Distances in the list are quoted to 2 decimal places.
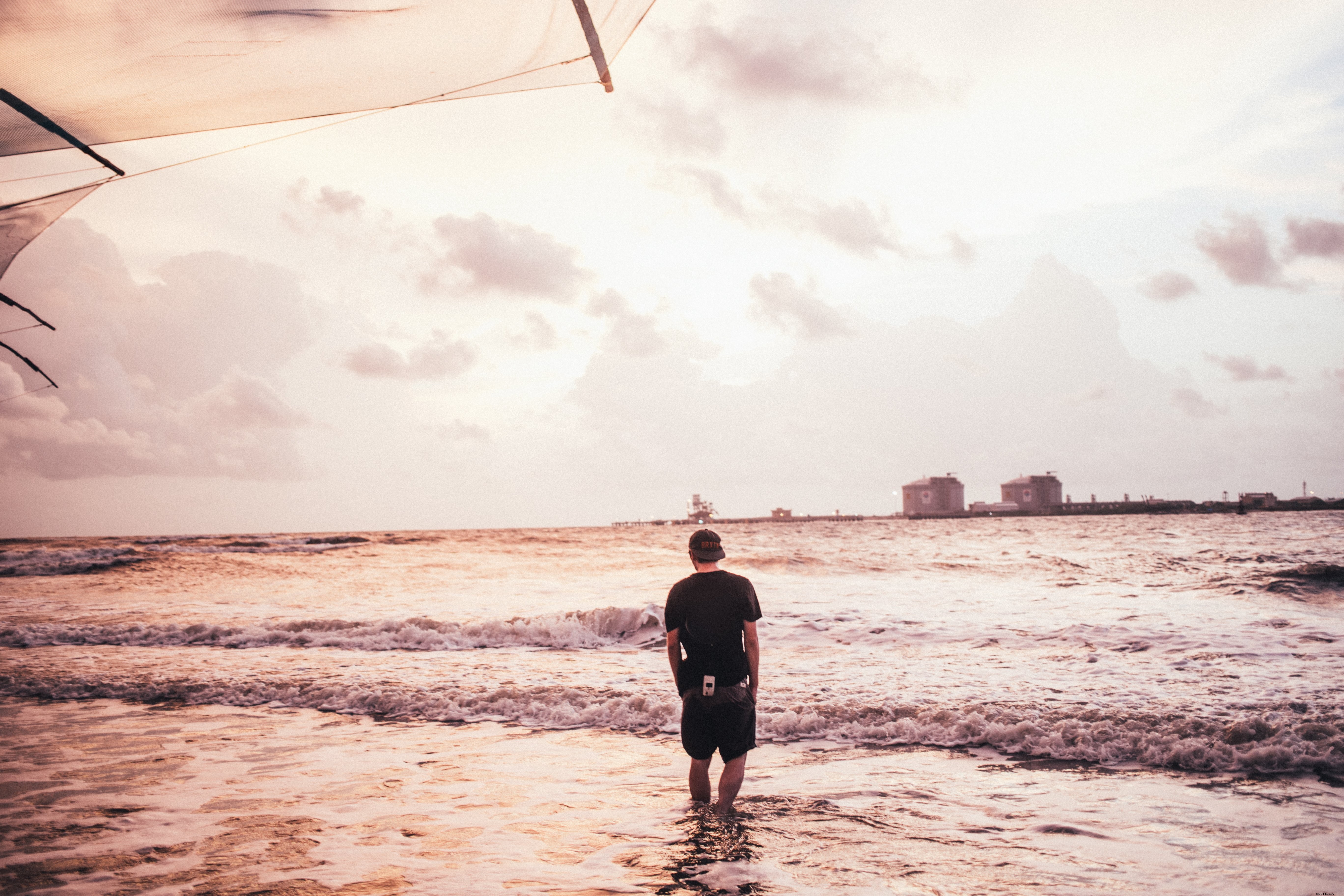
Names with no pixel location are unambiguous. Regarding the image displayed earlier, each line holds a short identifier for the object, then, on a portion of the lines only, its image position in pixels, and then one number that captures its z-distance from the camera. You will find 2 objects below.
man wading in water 4.63
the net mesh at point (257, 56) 3.61
